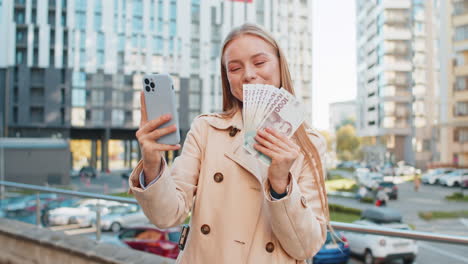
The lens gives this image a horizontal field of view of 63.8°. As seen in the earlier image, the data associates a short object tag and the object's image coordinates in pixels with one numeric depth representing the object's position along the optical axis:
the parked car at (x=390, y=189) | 21.45
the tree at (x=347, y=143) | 43.50
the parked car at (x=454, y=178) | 22.30
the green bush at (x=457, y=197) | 19.55
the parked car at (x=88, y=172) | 27.21
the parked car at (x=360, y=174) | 25.19
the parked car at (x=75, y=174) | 26.07
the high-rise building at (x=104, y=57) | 25.88
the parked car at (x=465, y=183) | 21.92
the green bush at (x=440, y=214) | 13.52
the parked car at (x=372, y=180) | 22.17
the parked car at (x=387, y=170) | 26.30
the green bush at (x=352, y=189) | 21.76
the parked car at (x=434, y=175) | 23.83
